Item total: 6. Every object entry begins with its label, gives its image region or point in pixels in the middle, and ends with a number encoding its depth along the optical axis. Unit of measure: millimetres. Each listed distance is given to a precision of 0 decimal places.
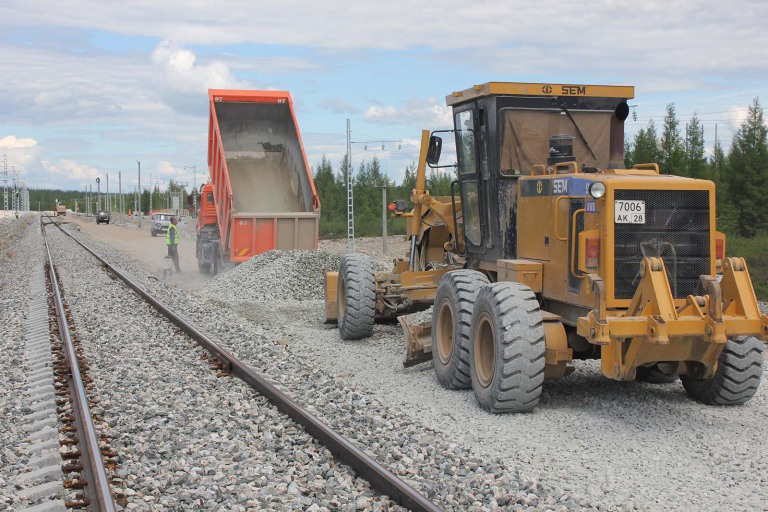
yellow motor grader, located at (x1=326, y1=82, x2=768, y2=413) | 6930
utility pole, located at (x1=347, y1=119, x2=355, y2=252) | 31639
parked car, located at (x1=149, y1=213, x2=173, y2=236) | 57562
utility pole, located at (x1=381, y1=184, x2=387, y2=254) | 28856
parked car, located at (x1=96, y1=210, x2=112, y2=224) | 85438
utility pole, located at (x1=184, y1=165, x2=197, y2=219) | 26589
